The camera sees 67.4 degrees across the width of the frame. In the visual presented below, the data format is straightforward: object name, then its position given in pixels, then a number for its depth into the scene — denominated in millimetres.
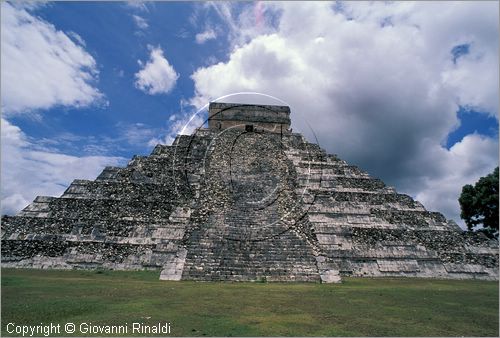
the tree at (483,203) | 26436
